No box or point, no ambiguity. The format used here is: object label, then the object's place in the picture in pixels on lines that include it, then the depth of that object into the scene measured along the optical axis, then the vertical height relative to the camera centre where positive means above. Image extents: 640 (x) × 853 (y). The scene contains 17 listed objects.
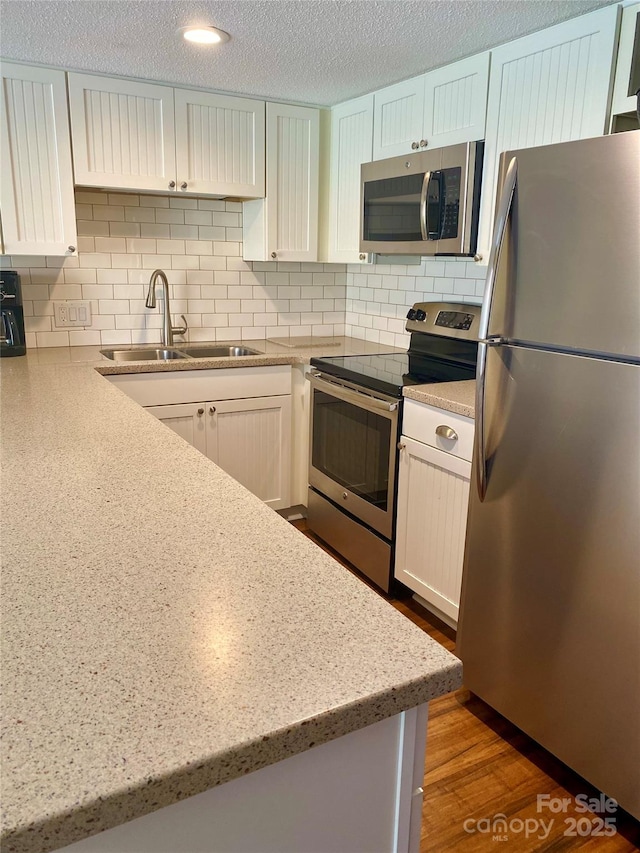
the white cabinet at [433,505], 2.17 -0.79
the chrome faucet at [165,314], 3.14 -0.19
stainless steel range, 2.56 -0.61
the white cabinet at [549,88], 1.91 +0.62
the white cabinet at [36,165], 2.57 +0.43
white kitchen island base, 0.65 -0.57
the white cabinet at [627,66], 1.81 +0.62
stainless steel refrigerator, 1.44 -0.41
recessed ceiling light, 2.18 +0.82
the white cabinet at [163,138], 2.73 +0.60
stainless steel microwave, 2.40 +0.31
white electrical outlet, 3.09 -0.19
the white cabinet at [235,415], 2.87 -0.64
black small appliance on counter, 2.69 -0.18
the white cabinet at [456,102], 2.35 +0.68
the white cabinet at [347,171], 3.02 +0.53
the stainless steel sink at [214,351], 3.31 -0.38
